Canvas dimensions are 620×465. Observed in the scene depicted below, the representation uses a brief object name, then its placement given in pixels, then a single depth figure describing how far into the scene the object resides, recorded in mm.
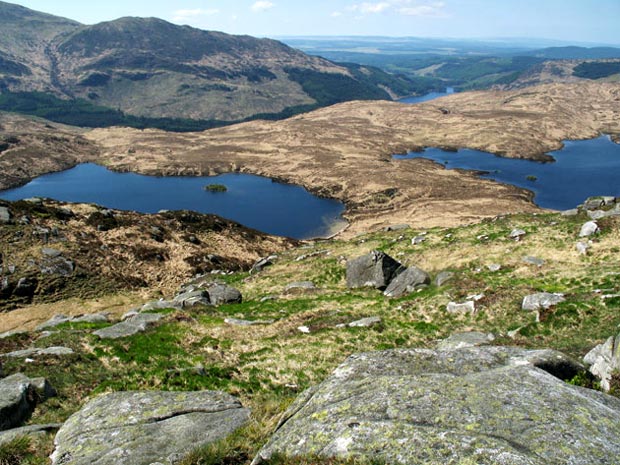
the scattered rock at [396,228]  64188
